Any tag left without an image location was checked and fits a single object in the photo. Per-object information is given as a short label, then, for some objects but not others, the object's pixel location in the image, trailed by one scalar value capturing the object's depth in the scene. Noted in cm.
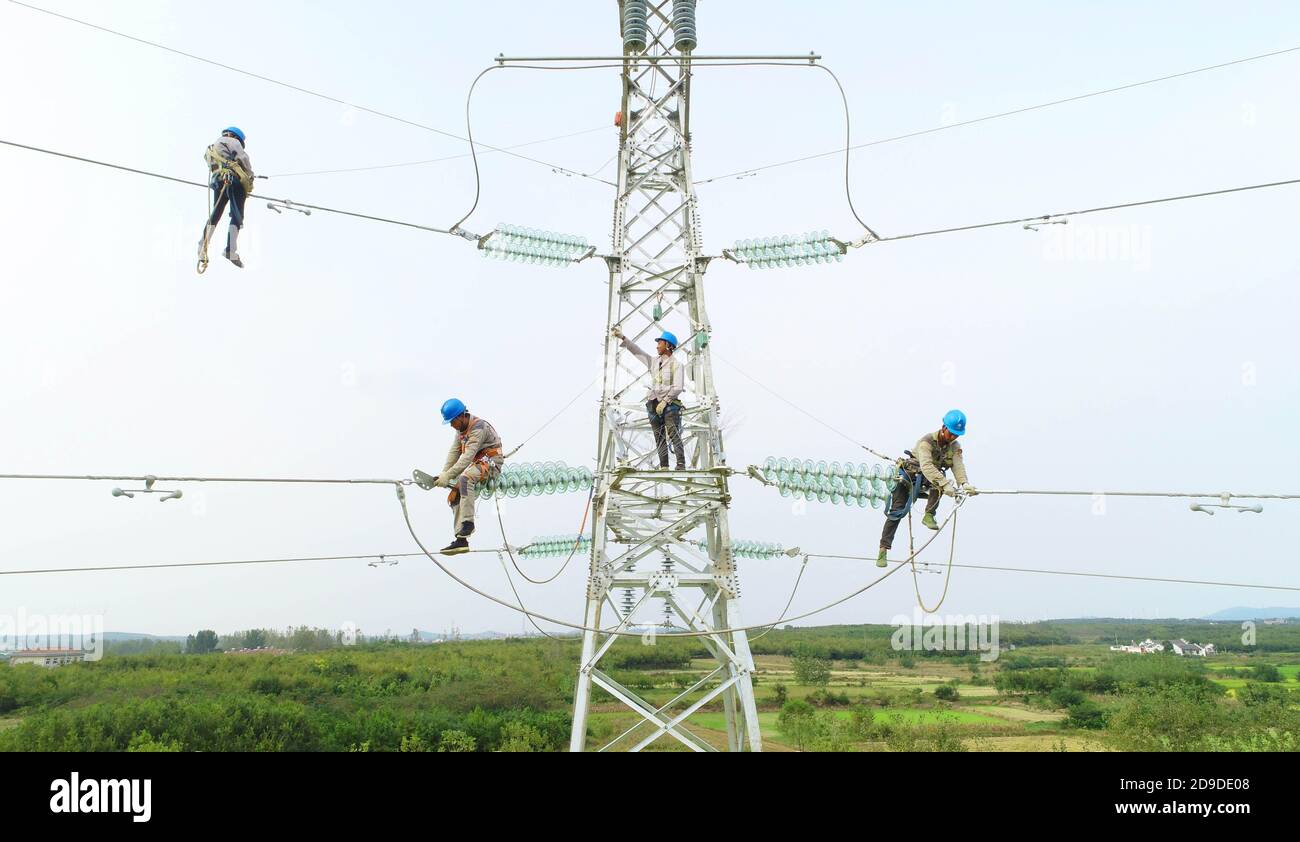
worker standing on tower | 951
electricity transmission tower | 948
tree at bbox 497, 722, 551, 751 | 4675
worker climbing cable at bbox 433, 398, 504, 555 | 783
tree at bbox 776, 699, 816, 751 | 4981
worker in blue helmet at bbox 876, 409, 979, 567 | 791
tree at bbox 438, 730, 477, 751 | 4544
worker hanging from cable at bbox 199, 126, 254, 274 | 728
